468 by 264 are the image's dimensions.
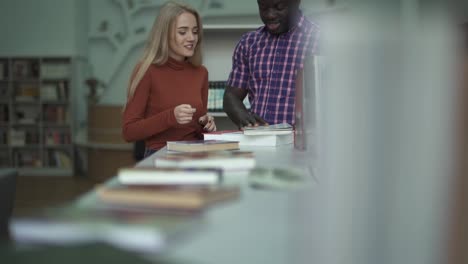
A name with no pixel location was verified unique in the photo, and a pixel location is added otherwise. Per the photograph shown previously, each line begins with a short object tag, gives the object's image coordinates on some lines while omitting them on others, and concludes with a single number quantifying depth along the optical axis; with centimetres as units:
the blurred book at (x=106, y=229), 55
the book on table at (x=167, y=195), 68
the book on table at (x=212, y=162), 111
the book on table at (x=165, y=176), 86
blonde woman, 211
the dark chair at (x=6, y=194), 189
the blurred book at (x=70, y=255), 54
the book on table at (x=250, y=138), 174
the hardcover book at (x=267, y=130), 174
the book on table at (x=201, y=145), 141
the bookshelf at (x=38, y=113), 683
